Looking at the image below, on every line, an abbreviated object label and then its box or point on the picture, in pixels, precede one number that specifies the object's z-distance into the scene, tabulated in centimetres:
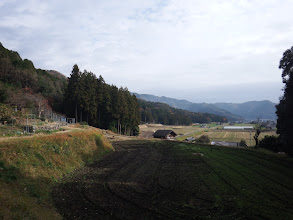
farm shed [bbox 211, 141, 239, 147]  4264
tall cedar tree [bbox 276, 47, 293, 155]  2031
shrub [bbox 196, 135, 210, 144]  4316
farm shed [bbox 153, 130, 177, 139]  4563
